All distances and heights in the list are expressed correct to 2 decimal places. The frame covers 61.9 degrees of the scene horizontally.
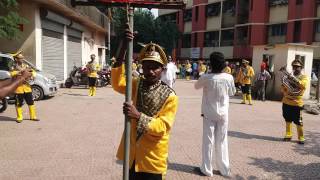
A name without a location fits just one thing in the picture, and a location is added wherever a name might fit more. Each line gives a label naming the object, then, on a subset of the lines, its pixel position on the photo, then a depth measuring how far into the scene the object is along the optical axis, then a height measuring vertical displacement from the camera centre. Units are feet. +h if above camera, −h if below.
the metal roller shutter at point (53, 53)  41.04 +2.22
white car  31.76 -2.24
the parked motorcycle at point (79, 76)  45.96 -1.54
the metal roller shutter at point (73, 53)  51.07 +2.85
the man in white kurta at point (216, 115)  12.82 -2.16
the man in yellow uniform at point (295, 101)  17.78 -1.98
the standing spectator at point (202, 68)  67.85 +0.39
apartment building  72.61 +14.78
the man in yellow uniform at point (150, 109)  7.18 -1.09
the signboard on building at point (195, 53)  103.75 +6.43
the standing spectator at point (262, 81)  38.52 -1.49
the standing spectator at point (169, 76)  26.10 -0.70
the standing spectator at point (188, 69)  77.94 +0.06
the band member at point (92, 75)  36.64 -1.06
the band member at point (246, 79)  34.50 -1.09
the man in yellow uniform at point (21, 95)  21.59 -2.40
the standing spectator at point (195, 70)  81.33 -0.20
